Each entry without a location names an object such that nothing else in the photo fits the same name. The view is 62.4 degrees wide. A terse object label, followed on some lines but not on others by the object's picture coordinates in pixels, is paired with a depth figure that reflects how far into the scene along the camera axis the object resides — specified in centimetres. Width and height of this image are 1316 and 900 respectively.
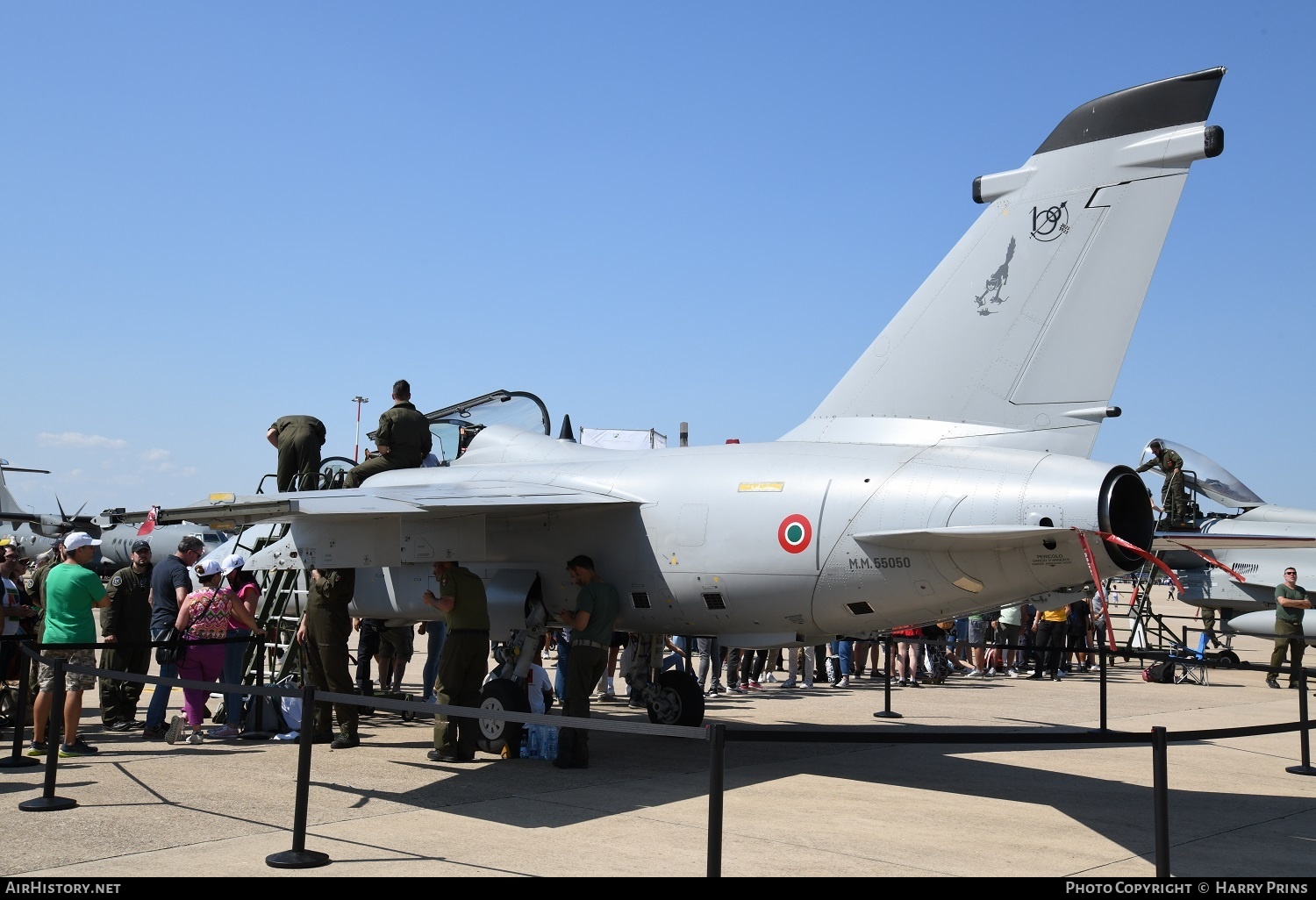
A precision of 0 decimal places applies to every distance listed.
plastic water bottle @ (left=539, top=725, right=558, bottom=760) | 934
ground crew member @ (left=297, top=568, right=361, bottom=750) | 966
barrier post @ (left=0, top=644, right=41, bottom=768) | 753
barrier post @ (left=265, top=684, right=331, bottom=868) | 555
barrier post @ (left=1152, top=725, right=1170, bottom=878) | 487
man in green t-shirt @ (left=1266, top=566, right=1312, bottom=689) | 1652
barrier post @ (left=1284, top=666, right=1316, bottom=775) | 852
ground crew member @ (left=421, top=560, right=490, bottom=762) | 909
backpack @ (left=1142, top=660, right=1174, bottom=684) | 1841
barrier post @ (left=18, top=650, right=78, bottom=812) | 667
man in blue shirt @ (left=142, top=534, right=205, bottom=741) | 1076
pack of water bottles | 935
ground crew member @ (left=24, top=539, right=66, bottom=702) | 1046
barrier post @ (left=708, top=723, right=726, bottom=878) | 460
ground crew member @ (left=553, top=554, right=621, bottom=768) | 881
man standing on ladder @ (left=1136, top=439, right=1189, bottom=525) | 2056
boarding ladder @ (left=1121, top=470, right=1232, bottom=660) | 1902
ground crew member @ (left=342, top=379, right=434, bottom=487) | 1134
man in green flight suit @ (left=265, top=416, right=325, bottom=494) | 1182
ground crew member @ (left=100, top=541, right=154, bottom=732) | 1034
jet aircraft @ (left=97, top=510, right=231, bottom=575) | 2883
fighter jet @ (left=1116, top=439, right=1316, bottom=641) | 1966
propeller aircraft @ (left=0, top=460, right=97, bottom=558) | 2612
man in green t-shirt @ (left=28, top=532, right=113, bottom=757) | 852
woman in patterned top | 986
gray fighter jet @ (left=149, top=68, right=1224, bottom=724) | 746
